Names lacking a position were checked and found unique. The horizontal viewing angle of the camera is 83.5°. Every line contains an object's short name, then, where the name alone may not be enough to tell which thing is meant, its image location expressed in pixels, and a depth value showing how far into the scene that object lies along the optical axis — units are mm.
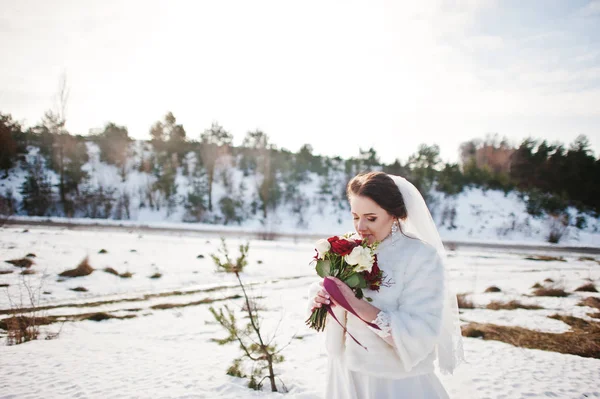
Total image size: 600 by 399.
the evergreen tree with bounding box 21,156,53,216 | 23547
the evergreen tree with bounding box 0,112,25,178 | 26216
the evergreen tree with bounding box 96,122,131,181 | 30283
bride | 1768
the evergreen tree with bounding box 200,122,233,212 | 30078
